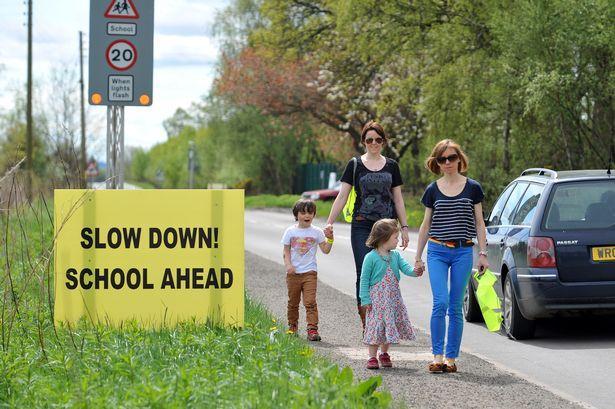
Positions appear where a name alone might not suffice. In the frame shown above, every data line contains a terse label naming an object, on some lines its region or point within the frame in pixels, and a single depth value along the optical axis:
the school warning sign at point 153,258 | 19.06
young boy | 20.19
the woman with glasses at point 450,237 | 17.22
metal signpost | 25.28
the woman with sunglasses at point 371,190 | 19.44
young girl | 17.09
